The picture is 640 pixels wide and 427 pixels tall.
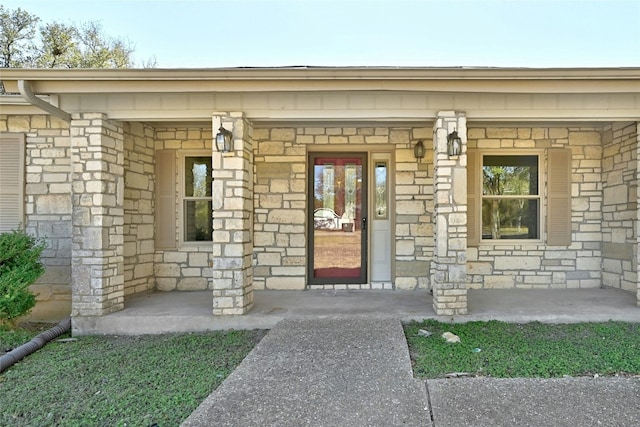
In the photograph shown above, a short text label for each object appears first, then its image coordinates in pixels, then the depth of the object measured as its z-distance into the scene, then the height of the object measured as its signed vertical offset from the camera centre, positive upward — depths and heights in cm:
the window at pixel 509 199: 550 +18
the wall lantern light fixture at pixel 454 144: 397 +74
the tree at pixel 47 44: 1066 +522
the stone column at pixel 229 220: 409 -9
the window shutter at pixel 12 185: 480 +37
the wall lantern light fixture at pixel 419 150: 522 +89
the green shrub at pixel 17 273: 386 -67
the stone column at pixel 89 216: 413 -4
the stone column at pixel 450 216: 404 -6
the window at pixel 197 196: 557 +25
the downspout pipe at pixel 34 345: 336 -137
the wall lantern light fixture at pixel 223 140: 399 +79
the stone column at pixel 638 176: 423 +40
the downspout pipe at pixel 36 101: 383 +121
